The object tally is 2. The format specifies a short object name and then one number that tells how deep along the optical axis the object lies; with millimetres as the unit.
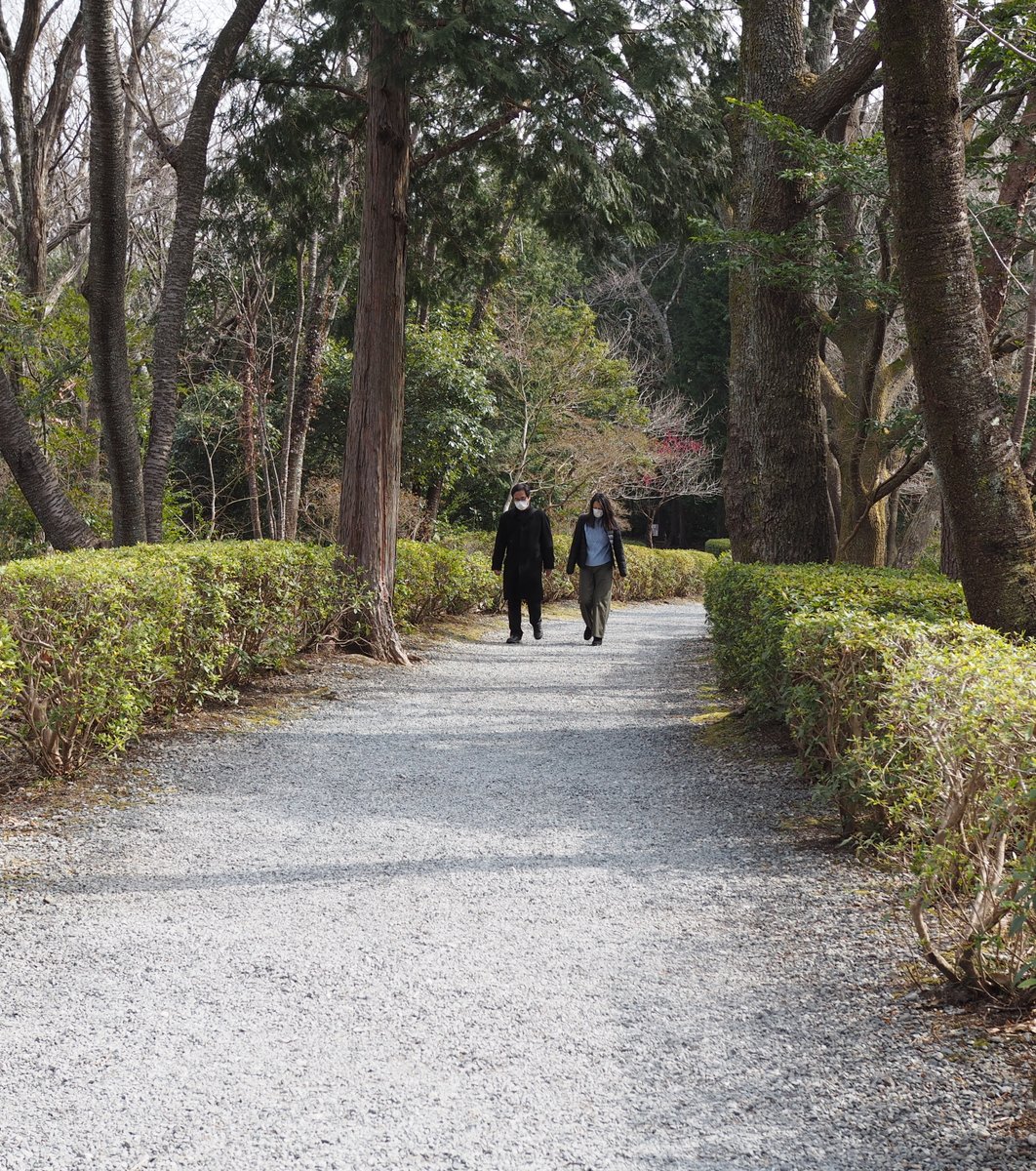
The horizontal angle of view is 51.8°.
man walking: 12047
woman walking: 11883
